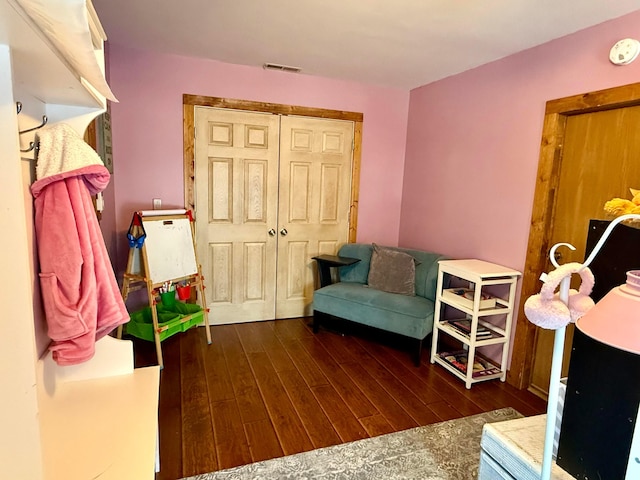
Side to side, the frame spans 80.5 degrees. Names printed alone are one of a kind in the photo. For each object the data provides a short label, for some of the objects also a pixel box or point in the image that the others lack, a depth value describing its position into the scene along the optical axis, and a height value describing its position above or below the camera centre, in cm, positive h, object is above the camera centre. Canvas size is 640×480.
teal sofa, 293 -91
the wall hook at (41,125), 110 +16
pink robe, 120 -27
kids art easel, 272 -56
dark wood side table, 342 -68
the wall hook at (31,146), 114 +9
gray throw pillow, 326 -71
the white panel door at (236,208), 332 -22
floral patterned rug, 179 -134
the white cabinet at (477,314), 260 -86
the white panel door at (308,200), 359 -13
